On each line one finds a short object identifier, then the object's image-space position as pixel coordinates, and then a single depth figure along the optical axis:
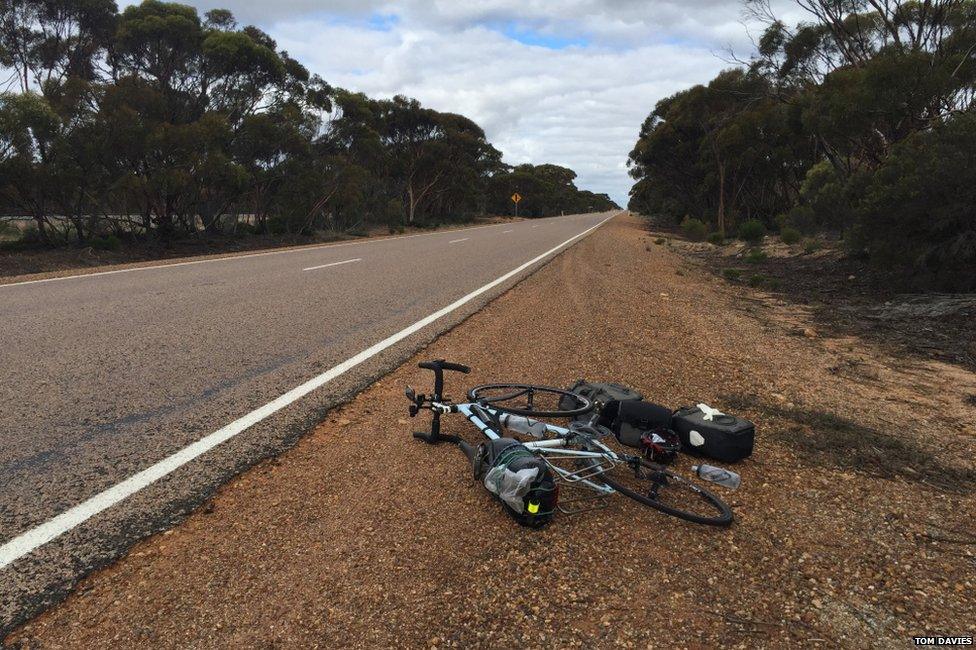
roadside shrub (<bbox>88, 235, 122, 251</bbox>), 20.02
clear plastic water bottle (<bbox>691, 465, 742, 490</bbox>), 3.06
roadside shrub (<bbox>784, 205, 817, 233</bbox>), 22.96
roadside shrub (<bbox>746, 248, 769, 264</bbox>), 16.95
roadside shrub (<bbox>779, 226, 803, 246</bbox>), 20.06
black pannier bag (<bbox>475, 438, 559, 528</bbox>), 2.66
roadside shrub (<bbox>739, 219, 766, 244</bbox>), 23.22
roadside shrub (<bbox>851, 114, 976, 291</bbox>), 8.64
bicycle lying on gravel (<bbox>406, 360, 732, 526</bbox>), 2.93
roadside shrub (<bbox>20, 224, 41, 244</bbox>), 20.06
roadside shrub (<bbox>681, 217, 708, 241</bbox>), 31.09
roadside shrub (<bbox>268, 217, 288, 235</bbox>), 29.27
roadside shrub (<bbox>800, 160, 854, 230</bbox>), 15.96
